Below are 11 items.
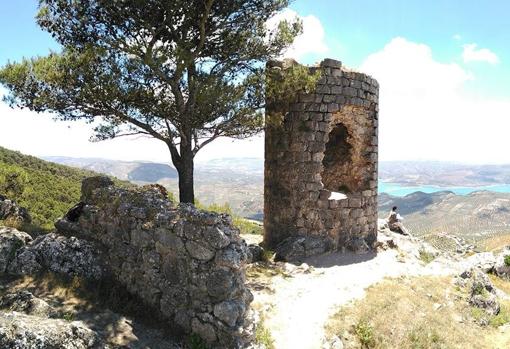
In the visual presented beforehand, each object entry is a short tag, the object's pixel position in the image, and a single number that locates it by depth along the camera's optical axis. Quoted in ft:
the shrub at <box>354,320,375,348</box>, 22.91
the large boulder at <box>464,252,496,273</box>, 44.80
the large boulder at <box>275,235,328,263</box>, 38.47
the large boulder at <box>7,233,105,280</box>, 21.90
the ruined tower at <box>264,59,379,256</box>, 40.70
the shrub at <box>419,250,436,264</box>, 47.29
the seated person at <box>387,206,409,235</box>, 57.31
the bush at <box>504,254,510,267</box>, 44.32
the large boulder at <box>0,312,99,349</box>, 12.68
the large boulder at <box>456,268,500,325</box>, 30.83
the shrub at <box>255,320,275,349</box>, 20.62
